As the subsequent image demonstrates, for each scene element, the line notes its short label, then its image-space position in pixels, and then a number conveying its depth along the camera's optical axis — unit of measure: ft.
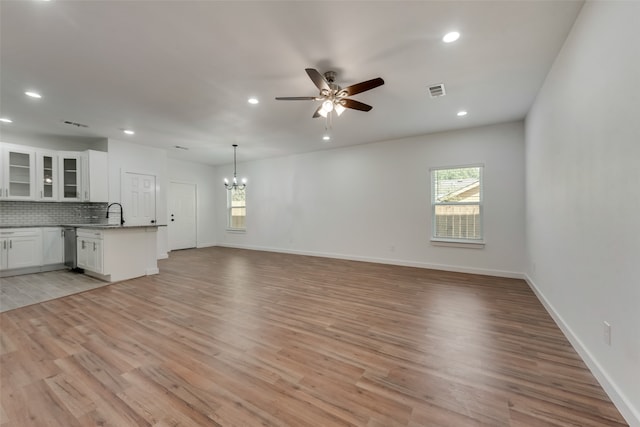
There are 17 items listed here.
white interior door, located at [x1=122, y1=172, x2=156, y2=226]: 20.03
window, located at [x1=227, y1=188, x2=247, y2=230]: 28.58
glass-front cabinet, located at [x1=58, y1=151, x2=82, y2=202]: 17.97
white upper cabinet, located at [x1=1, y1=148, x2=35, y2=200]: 16.08
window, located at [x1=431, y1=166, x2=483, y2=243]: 16.78
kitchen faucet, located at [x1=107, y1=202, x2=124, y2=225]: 19.18
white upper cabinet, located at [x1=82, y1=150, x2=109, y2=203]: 18.07
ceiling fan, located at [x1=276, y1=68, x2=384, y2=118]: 8.95
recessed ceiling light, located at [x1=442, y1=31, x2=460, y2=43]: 7.80
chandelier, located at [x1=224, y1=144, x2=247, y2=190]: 24.15
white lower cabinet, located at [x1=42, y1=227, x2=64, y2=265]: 17.12
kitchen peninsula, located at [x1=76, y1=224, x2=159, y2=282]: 14.53
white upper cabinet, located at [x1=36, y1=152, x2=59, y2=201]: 17.13
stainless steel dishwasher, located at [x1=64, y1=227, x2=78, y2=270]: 17.40
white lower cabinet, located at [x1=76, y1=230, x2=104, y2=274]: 14.61
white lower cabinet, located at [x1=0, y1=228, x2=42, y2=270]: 15.61
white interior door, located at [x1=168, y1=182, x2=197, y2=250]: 26.27
